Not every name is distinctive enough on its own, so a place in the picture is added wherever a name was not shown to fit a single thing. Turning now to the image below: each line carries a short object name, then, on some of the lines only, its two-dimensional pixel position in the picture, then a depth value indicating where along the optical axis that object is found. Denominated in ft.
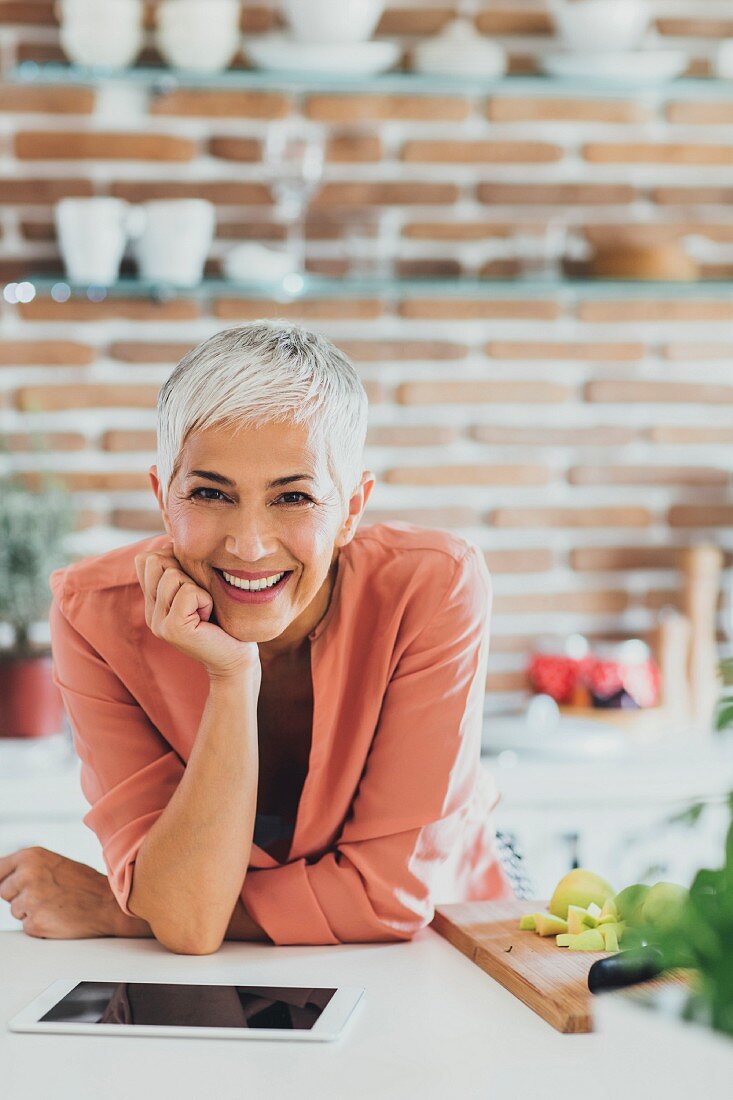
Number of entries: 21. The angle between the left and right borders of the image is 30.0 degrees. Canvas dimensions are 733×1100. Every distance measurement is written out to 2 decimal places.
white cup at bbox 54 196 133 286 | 9.05
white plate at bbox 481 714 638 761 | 8.77
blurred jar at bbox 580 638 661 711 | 9.45
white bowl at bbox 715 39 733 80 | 9.85
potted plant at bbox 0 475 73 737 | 8.82
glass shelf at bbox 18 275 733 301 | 9.46
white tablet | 3.76
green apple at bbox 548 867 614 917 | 4.65
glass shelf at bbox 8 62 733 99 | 9.25
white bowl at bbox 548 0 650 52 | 9.39
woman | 4.81
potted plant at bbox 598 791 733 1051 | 2.37
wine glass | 9.20
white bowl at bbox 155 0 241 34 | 9.11
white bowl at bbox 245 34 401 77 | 9.28
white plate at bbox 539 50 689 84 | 9.55
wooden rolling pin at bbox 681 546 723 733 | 9.78
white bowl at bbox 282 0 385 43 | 9.12
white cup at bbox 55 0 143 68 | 9.06
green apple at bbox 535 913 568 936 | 4.55
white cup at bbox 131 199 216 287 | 9.09
